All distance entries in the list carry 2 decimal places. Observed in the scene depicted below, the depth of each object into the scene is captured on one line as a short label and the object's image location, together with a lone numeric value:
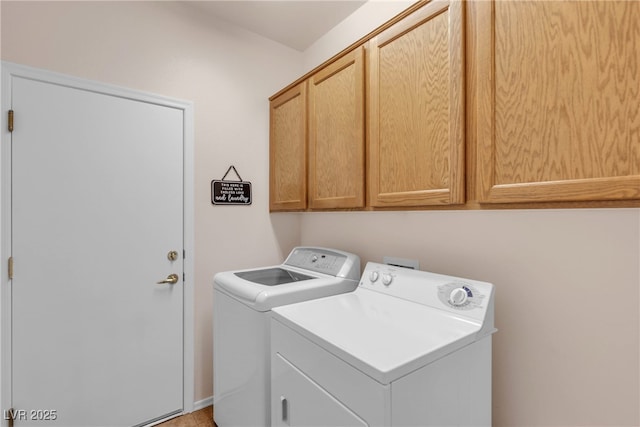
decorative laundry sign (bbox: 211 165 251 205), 2.07
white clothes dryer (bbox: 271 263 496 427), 0.82
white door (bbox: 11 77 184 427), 1.50
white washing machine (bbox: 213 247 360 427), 1.34
